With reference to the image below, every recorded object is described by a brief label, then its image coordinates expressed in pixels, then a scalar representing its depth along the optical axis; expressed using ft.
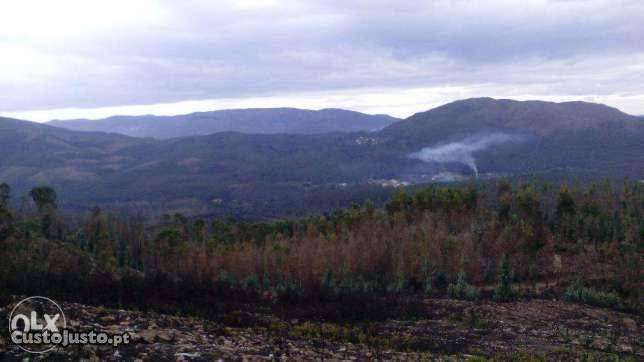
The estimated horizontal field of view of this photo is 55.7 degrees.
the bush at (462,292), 69.28
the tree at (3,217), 62.10
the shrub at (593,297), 66.49
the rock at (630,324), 54.69
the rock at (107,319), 36.91
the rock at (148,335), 34.21
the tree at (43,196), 144.46
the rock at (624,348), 43.52
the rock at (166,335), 34.63
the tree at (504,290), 68.13
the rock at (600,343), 44.42
